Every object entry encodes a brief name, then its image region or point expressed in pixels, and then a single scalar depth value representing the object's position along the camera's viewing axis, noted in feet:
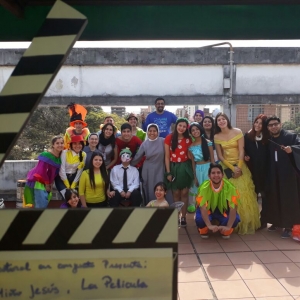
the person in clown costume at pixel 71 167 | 16.11
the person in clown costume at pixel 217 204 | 15.01
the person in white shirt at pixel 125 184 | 16.33
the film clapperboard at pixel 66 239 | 5.81
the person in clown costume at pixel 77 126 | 17.30
